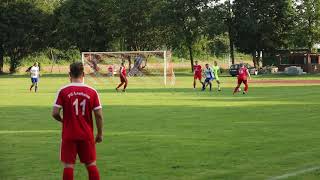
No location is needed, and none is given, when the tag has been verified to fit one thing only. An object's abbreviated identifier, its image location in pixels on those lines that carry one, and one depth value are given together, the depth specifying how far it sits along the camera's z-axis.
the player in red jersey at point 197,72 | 40.38
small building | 78.81
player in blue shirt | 37.94
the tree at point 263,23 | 82.88
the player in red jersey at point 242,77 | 34.00
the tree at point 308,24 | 83.00
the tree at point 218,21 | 81.91
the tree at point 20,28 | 84.88
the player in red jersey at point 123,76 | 37.20
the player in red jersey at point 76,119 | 8.23
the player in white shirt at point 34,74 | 37.50
